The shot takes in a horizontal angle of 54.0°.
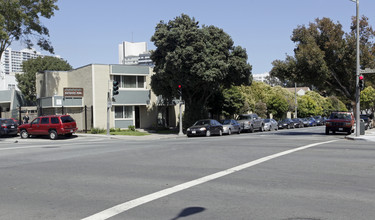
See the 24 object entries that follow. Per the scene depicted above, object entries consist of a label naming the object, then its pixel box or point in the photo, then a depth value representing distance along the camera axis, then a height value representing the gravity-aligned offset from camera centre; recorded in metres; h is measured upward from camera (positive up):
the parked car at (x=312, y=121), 55.70 -1.64
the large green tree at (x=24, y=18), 28.56 +8.02
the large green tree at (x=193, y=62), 29.95 +4.21
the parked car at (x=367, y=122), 37.39 -1.25
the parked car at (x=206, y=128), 28.77 -1.33
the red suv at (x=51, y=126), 26.39 -0.93
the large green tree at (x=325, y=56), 26.48 +3.96
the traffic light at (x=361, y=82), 22.88 +1.73
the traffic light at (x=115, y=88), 26.80 +1.81
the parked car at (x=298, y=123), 49.96 -1.68
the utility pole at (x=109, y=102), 28.70 +0.86
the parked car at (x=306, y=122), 53.75 -1.69
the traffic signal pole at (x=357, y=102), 22.91 +0.50
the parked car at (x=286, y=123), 46.91 -1.66
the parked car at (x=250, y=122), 35.34 -1.10
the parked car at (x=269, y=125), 39.29 -1.49
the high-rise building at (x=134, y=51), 147.75 +25.07
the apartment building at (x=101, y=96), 33.94 +1.58
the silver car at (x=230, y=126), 31.41 -1.29
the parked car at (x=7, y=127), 28.16 -0.99
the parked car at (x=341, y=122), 27.47 -0.91
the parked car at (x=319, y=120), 58.50 -1.55
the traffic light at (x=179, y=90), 29.97 +1.82
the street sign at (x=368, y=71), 22.79 +2.46
